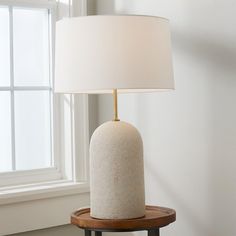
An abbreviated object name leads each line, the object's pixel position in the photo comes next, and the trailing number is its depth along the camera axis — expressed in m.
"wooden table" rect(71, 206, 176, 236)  2.92
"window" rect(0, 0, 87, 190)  3.79
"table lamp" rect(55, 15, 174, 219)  2.87
